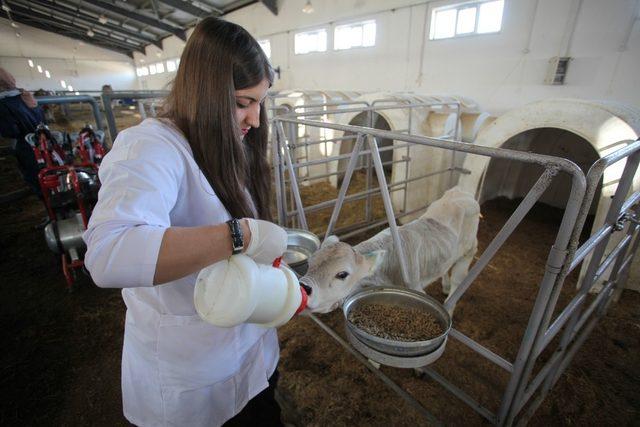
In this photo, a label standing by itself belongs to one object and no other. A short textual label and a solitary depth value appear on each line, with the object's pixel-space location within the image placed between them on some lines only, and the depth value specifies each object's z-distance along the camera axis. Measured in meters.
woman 0.68
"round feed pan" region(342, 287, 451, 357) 1.23
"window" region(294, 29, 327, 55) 10.16
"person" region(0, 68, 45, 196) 4.20
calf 1.86
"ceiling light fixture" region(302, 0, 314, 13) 8.98
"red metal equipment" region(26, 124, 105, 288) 3.16
